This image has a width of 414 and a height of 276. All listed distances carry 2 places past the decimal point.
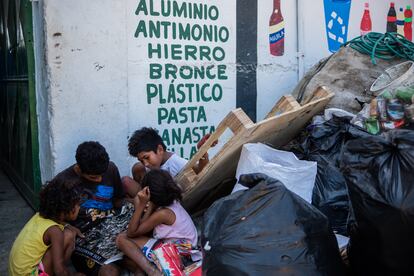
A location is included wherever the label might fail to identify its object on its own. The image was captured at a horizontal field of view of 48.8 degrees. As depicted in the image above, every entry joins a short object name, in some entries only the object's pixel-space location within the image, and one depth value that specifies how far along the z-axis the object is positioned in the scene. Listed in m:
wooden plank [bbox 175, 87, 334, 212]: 2.81
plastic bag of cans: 3.06
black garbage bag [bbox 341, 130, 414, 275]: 1.71
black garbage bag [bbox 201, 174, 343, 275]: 1.85
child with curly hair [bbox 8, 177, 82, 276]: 2.58
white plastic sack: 2.66
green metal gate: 3.94
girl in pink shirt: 2.73
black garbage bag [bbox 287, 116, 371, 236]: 2.88
